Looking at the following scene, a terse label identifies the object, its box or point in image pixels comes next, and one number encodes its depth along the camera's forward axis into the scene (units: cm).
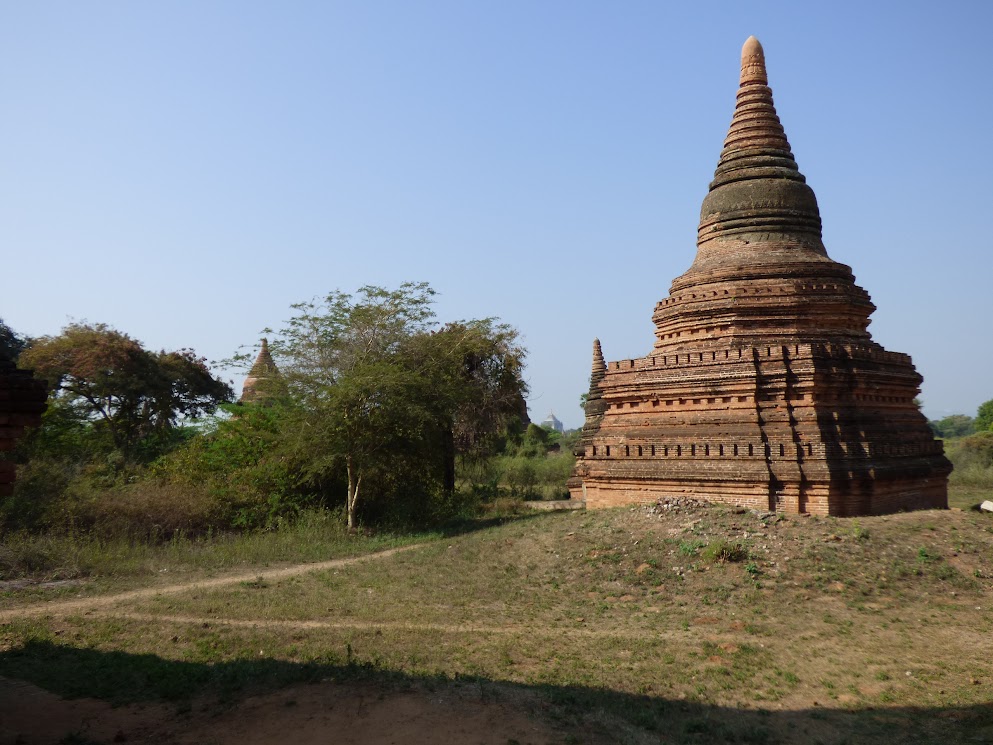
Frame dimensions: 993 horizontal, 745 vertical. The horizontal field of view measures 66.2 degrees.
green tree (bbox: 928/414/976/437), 11156
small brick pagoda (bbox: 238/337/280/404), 1814
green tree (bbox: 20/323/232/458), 2462
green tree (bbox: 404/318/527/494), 1847
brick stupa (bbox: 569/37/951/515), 1350
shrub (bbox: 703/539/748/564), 1125
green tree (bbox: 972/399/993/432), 6014
